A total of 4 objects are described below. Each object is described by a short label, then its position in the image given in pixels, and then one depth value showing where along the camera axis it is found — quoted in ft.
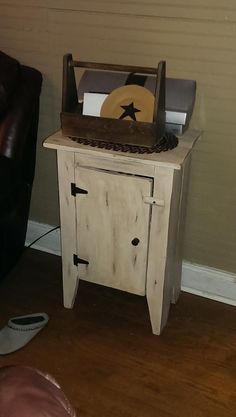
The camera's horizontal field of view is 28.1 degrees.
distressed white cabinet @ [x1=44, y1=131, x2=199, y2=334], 4.75
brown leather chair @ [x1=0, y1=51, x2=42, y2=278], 5.34
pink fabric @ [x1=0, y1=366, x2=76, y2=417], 2.15
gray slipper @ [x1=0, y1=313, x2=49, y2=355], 5.41
